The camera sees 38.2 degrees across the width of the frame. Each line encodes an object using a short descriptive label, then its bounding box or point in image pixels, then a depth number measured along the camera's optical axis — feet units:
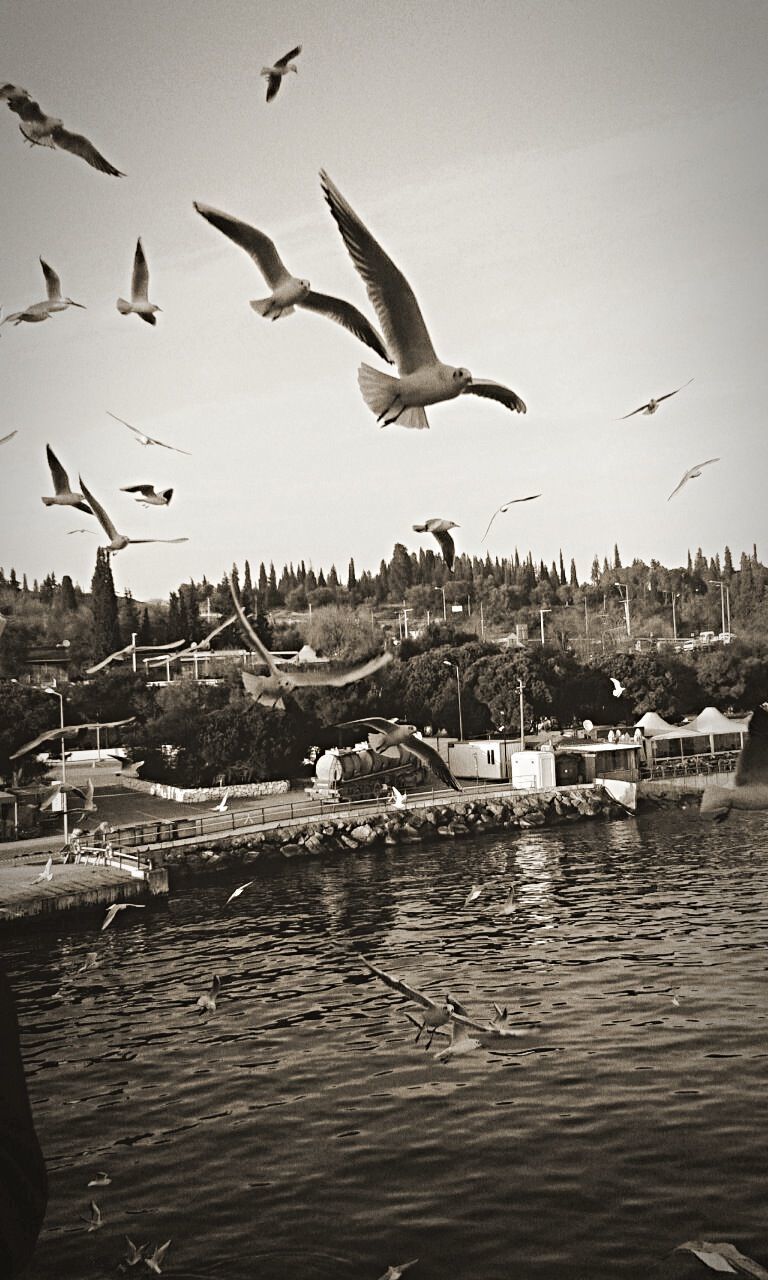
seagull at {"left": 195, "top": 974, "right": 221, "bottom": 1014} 30.66
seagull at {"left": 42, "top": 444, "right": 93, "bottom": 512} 18.30
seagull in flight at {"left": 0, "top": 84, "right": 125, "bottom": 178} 14.06
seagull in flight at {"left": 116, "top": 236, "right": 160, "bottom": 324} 16.35
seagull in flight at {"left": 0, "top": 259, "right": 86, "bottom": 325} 16.26
